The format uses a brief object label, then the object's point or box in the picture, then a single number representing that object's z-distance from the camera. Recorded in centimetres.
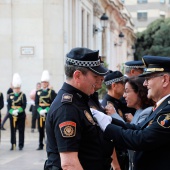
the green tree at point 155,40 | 4163
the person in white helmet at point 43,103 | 1115
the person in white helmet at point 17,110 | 1121
